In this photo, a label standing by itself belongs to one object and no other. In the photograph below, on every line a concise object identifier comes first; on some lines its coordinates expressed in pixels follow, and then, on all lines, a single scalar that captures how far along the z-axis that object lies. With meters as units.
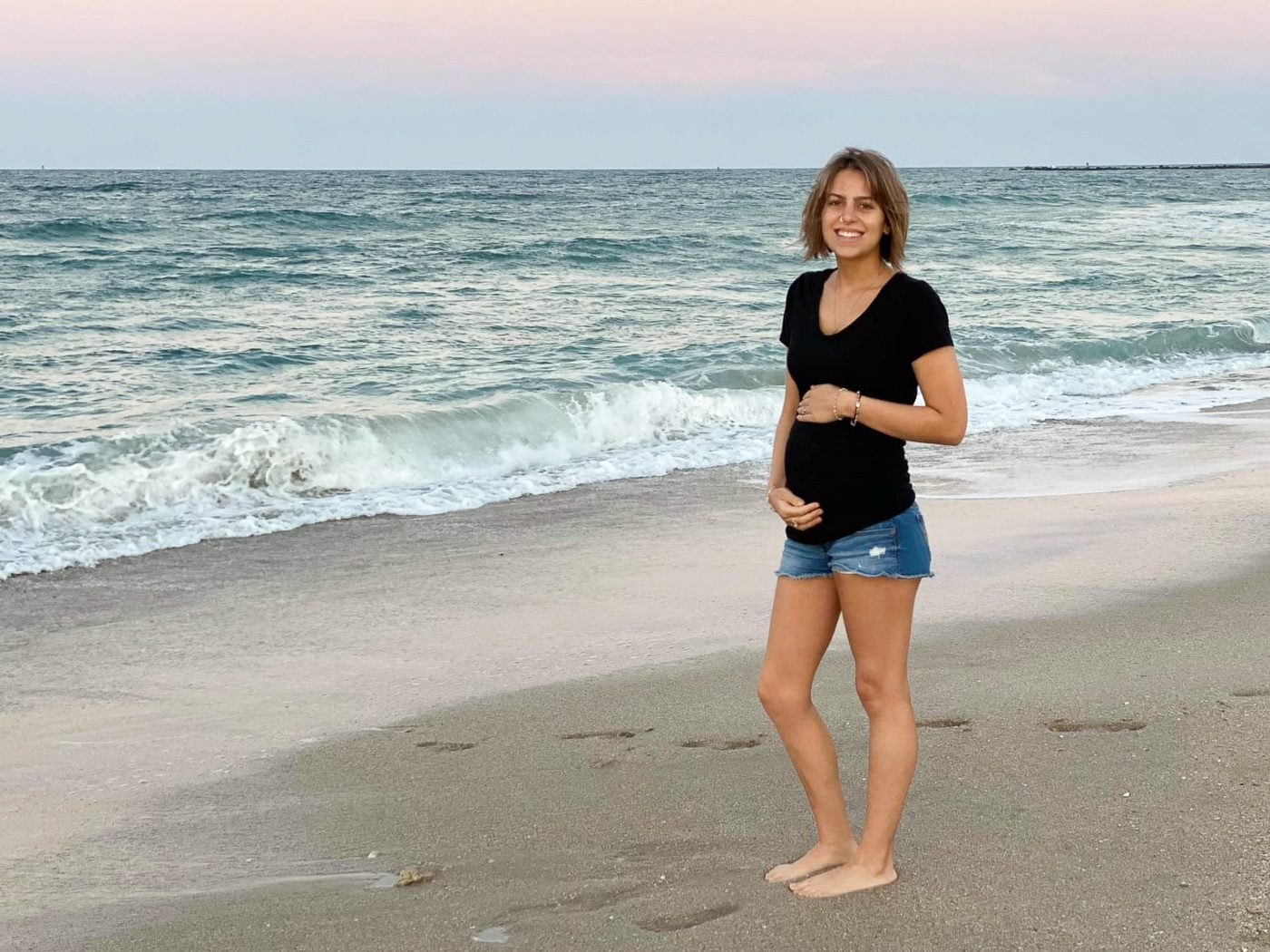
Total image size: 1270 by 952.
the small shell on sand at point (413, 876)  3.21
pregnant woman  2.77
